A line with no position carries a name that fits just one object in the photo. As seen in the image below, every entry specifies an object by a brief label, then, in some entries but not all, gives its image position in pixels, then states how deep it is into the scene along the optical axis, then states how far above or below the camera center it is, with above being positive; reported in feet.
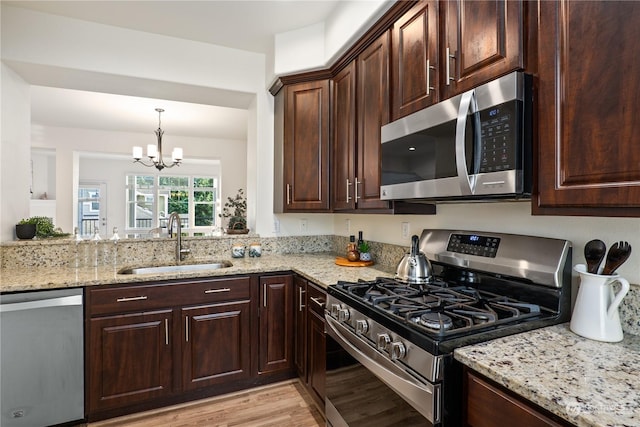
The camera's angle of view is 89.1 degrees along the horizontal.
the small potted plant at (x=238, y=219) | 9.53 -0.12
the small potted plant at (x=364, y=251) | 7.90 -0.90
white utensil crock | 3.35 -0.99
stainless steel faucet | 8.45 -0.75
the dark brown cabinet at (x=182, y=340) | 6.36 -2.65
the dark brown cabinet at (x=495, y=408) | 2.51 -1.63
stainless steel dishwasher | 5.72 -2.58
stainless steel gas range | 3.33 -1.23
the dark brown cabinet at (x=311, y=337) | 6.28 -2.56
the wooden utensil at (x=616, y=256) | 3.36 -0.44
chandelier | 14.21 +2.78
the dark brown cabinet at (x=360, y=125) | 6.19 +1.90
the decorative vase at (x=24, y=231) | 7.45 -0.35
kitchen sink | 7.97 -1.34
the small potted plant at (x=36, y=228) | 7.47 -0.30
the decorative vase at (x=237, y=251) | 8.94 -1.00
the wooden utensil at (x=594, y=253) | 3.56 -0.44
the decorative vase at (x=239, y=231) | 9.45 -0.46
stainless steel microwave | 3.55 +0.89
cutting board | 7.63 -1.15
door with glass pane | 23.36 +0.76
